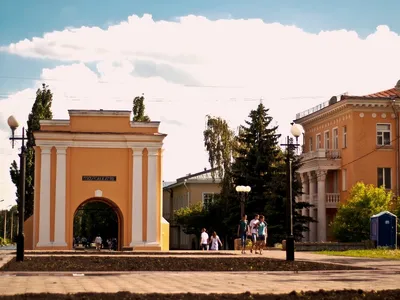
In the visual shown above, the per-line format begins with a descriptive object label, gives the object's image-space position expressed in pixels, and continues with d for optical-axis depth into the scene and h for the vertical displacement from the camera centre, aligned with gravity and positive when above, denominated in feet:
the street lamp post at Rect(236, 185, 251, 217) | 149.21 +6.88
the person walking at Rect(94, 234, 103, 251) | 209.58 -3.31
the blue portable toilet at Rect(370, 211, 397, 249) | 139.23 -0.14
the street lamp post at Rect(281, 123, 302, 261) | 88.79 +2.33
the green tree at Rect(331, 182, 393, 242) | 173.68 +3.11
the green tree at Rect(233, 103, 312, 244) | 185.47 +13.27
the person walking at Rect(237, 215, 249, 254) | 124.37 -0.25
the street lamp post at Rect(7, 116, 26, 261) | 87.35 +3.76
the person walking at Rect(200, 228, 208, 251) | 159.84 -1.98
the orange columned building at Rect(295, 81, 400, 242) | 199.82 +17.78
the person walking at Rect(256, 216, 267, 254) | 118.28 -0.73
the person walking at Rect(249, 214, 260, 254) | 120.47 -0.10
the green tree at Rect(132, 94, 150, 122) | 217.97 +30.87
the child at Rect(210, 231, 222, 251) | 165.97 -2.64
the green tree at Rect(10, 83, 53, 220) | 182.19 +23.44
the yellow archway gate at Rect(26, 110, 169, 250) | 153.07 +9.67
